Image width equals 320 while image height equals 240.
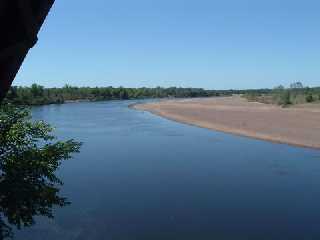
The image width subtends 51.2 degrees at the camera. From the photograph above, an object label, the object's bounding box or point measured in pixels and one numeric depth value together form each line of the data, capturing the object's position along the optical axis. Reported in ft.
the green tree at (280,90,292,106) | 247.99
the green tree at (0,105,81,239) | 24.34
